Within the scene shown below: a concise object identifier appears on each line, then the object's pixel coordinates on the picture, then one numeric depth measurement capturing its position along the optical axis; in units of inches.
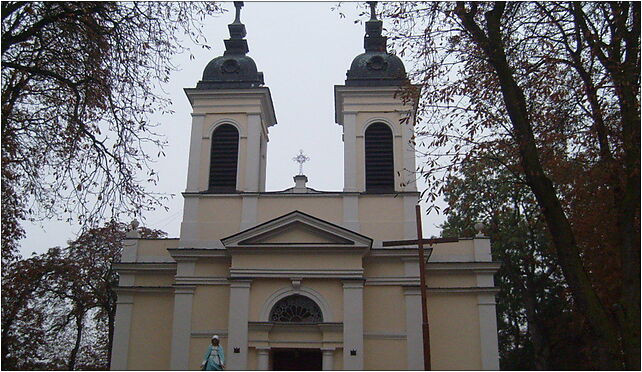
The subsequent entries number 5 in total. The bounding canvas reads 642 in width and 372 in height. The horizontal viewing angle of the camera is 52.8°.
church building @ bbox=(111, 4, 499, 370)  695.7
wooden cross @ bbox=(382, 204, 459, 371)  492.7
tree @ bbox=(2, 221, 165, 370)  1010.1
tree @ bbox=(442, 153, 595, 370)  1014.4
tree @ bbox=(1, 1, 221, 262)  348.2
